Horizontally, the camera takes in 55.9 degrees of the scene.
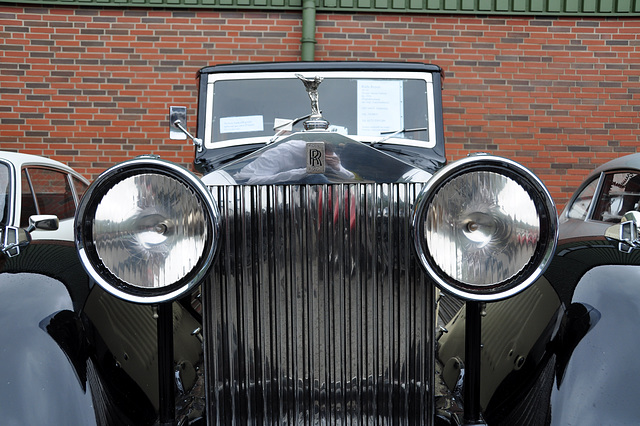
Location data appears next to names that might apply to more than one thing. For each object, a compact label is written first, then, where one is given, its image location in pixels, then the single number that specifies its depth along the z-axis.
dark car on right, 1.52
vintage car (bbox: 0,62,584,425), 1.58
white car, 4.27
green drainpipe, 6.20
